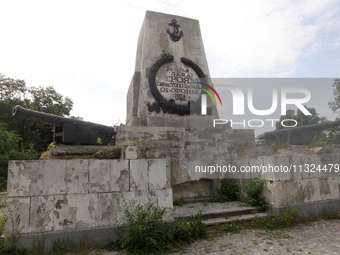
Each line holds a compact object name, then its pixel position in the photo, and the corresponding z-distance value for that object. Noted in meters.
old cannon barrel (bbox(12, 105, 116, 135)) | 6.21
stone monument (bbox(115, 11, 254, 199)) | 7.18
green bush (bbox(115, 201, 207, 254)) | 3.90
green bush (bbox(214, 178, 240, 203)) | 6.82
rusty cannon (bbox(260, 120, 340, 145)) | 8.00
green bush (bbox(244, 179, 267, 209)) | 5.77
